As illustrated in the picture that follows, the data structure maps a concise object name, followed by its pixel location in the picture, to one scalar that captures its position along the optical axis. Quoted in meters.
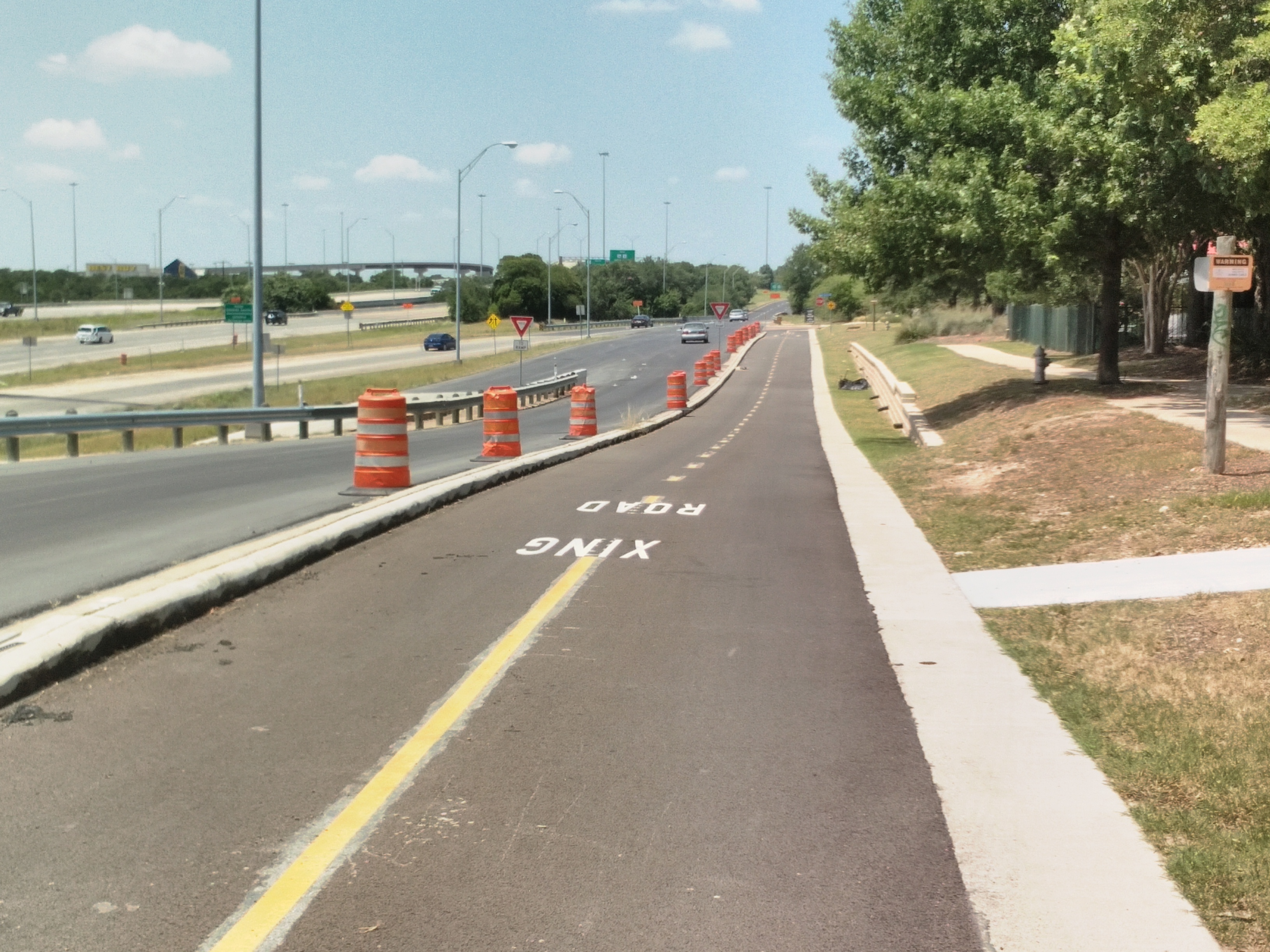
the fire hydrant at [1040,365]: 27.02
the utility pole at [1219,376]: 11.99
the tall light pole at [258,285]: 29.97
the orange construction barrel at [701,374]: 53.22
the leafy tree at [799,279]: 174.62
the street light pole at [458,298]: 62.34
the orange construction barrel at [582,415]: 26.47
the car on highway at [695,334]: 90.88
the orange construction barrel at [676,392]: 38.53
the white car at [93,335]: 83.75
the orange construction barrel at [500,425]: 19.12
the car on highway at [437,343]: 84.25
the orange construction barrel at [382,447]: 13.87
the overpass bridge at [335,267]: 176.38
